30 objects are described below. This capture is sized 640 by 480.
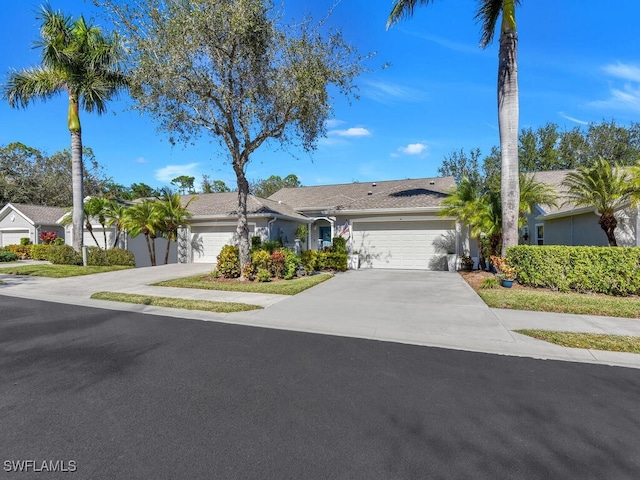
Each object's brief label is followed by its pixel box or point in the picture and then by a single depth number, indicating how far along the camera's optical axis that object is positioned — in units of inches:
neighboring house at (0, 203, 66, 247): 952.9
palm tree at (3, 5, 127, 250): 637.3
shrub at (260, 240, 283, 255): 584.7
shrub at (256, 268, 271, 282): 472.1
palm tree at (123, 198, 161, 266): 671.1
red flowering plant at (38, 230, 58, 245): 927.0
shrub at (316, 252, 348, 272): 604.0
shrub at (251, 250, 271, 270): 487.8
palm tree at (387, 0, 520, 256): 453.1
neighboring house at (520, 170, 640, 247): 464.4
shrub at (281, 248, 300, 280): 498.9
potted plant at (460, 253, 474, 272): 597.3
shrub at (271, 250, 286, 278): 494.0
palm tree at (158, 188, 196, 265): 685.9
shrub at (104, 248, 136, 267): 681.0
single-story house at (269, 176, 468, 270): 624.7
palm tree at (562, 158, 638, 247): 415.8
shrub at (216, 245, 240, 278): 500.1
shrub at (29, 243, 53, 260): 820.0
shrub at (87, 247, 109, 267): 673.0
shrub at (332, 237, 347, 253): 621.9
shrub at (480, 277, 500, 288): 410.2
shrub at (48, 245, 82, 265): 682.8
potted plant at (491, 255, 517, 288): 408.2
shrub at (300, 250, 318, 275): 545.3
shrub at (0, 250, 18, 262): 787.3
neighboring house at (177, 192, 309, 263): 677.3
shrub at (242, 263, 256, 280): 484.4
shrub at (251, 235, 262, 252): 602.5
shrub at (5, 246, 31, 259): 885.8
